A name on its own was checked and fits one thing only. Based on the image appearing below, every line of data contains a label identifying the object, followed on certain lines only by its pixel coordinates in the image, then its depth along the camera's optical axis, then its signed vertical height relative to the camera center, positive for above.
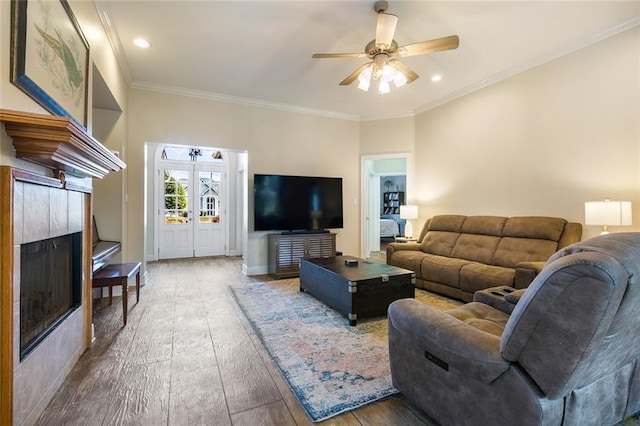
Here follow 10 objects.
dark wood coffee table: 2.82 -0.74
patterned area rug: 1.79 -1.08
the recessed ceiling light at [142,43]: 3.18 +1.90
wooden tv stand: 4.82 -0.60
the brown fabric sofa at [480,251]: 3.22 -0.49
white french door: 6.52 +0.11
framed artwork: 1.40 +0.93
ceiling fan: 2.42 +1.44
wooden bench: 2.77 -0.60
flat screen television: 4.88 +0.21
